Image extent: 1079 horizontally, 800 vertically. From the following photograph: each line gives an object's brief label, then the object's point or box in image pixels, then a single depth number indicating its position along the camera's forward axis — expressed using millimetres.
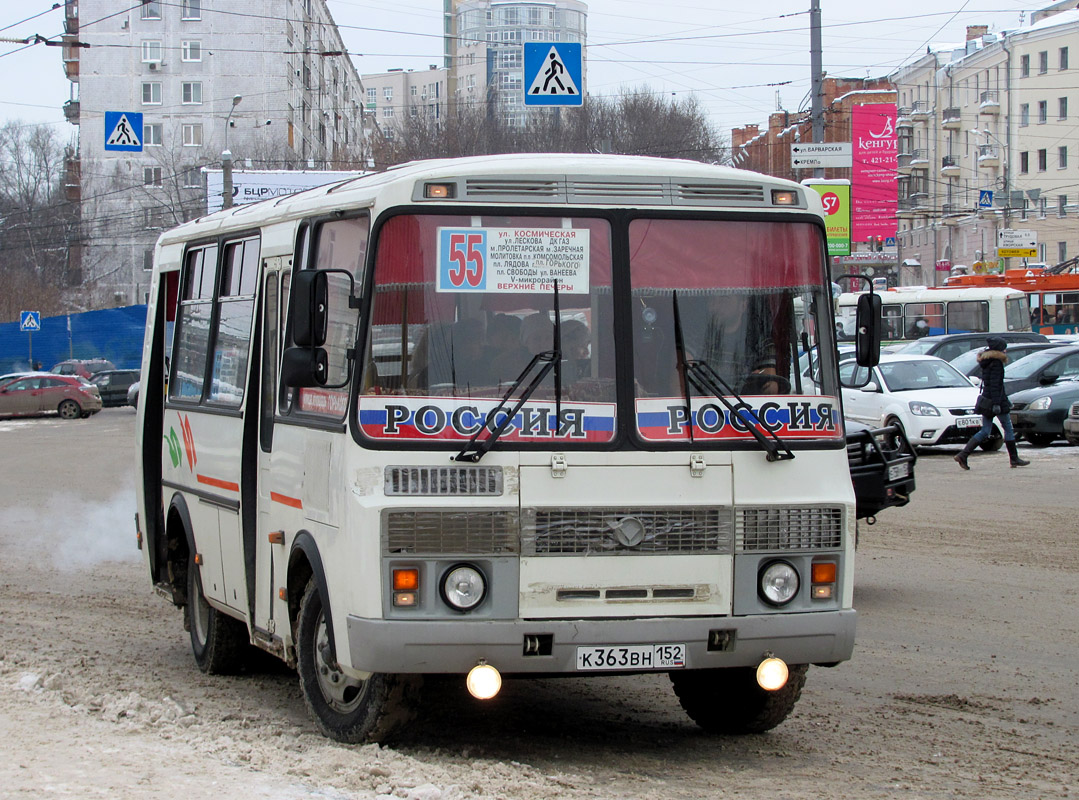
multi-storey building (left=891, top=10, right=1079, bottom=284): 82750
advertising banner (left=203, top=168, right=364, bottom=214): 46031
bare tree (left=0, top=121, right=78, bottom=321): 80625
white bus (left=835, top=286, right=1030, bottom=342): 44094
